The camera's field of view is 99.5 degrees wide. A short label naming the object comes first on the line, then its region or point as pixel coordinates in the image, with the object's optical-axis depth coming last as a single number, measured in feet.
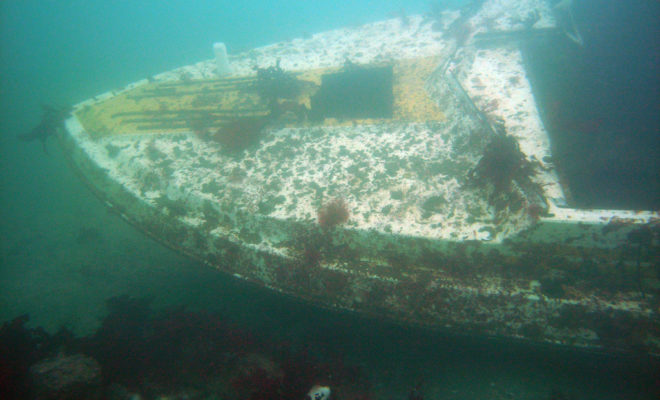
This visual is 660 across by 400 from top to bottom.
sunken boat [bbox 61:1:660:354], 7.64
